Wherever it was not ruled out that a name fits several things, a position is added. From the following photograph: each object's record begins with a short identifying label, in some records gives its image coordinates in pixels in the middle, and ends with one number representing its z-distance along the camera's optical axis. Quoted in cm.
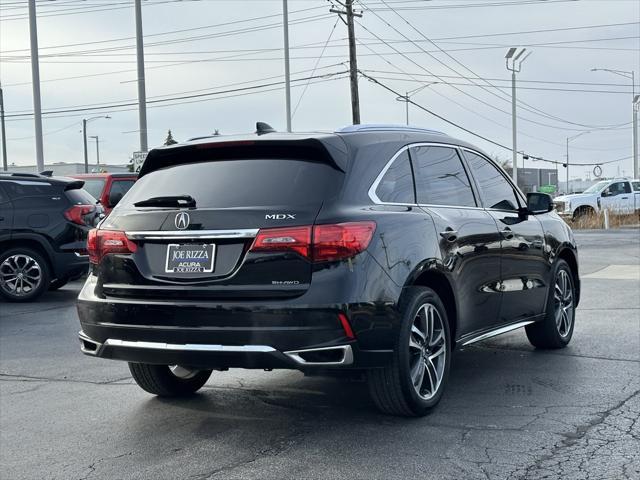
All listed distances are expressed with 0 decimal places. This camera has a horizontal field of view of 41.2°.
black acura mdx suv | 463
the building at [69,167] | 9316
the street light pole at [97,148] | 9750
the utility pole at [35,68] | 2530
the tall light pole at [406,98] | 4662
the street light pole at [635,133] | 5406
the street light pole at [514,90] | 4431
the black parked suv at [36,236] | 1209
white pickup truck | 3575
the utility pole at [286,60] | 3375
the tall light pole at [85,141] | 7825
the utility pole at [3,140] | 5260
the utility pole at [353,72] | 3500
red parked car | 1681
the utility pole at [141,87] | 2483
